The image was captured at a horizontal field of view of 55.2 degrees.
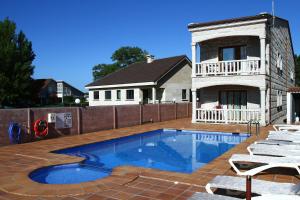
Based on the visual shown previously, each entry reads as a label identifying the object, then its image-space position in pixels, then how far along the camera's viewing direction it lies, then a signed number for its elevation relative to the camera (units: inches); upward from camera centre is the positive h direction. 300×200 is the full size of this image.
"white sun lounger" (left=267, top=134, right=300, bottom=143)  375.3 -47.9
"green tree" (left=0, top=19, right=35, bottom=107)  1630.8 +228.5
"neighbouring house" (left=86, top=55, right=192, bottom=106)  1136.2 +79.0
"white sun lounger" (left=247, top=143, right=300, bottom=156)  309.3 -50.0
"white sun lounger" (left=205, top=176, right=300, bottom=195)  178.7 -55.8
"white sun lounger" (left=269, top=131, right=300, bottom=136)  418.0 -45.3
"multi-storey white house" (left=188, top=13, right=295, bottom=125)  679.1 +85.5
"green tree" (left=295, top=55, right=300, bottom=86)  2221.0 +226.5
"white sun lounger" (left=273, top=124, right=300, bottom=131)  531.5 -47.0
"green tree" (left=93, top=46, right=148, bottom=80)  3056.1 +493.9
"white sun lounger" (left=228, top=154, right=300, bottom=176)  253.0 -54.8
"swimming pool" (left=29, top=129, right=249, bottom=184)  317.1 -78.2
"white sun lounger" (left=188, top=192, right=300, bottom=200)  161.2 -54.8
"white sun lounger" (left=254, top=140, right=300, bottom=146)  347.2 -49.9
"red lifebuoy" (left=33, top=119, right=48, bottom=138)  497.9 -42.4
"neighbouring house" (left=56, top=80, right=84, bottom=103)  2742.6 +139.4
